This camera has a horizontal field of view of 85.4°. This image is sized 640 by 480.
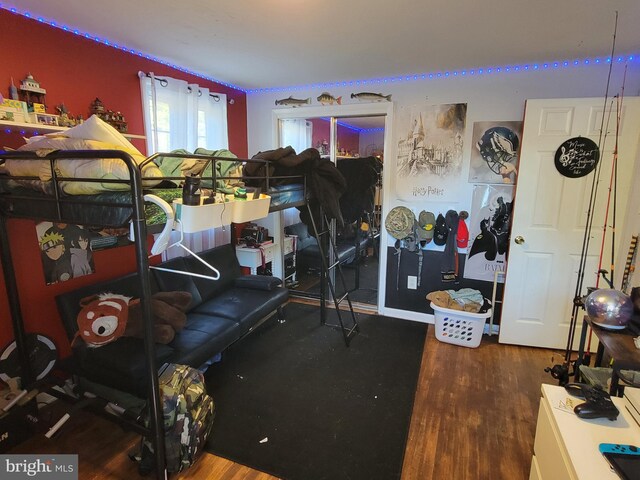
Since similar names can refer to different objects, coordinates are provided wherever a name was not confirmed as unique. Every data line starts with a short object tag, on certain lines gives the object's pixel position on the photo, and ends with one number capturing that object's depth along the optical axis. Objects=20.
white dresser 1.06
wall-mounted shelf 1.77
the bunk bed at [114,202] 1.36
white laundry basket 3.04
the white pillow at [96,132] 1.47
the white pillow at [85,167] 1.38
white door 2.66
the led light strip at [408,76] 2.26
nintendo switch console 1.01
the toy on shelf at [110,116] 2.33
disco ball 1.75
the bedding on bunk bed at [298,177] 2.41
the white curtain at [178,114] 2.71
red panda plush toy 2.09
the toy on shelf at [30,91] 1.94
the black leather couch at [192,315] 2.01
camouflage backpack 1.75
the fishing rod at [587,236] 2.09
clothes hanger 1.37
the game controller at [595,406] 1.26
